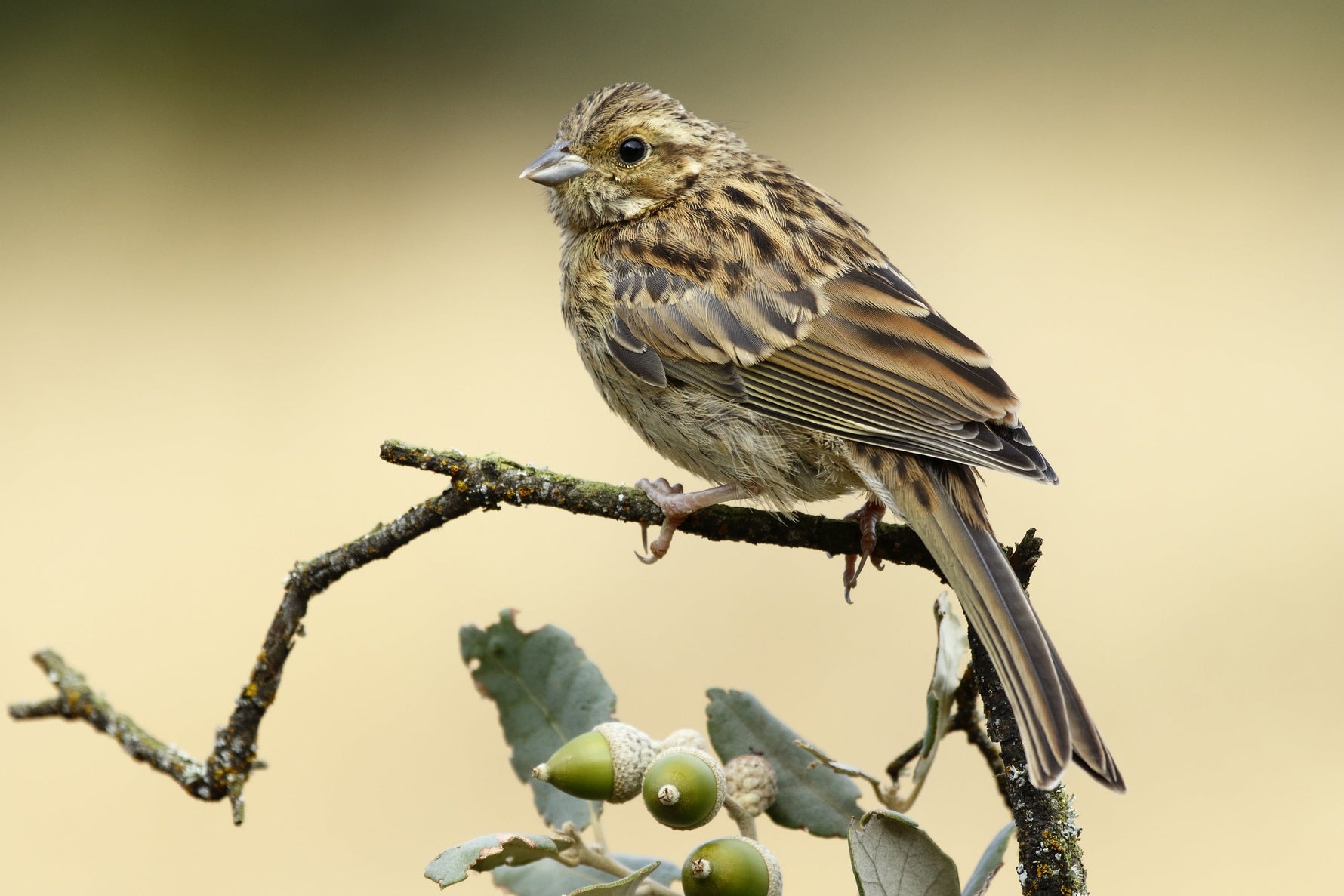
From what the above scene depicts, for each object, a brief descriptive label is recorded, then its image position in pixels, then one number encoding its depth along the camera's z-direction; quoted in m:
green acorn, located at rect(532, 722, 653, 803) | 3.58
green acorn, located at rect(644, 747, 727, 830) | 3.57
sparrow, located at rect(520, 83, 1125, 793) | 3.78
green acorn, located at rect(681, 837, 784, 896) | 3.56
